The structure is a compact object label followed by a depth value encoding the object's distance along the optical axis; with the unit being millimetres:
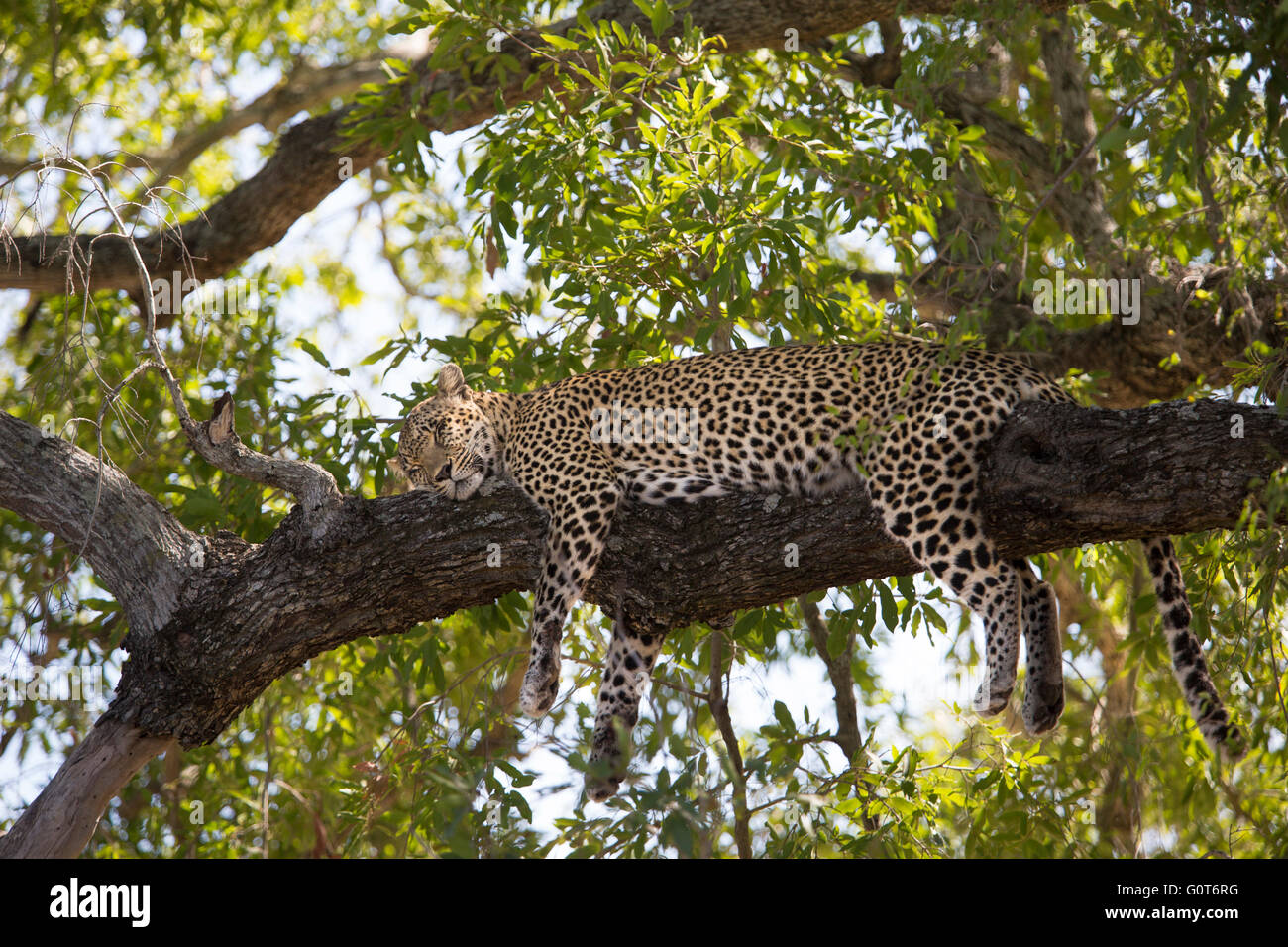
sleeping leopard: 5938
